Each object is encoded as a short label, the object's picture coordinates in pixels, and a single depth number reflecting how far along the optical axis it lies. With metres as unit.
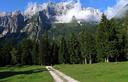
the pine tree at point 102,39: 36.98
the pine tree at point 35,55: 54.12
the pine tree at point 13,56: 55.63
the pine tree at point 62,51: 49.36
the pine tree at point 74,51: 46.40
